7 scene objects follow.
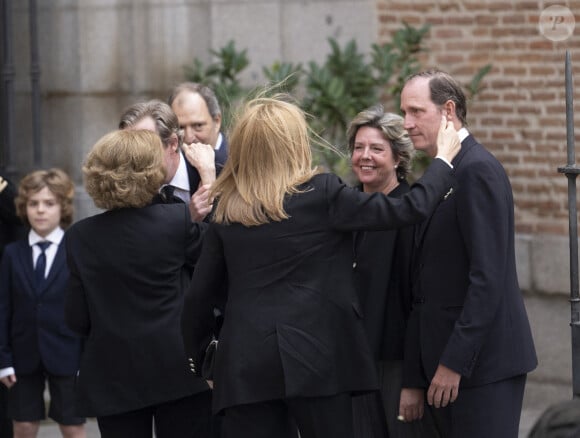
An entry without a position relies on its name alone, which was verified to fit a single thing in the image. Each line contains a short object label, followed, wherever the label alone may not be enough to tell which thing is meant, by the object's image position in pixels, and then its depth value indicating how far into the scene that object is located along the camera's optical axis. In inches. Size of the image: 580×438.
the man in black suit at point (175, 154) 414.0
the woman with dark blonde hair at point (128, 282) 373.4
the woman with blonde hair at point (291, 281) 330.6
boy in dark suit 503.5
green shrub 651.5
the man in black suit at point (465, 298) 344.2
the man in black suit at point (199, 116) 491.2
